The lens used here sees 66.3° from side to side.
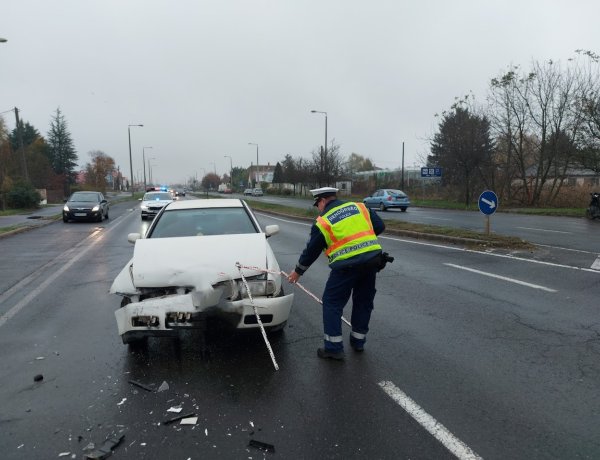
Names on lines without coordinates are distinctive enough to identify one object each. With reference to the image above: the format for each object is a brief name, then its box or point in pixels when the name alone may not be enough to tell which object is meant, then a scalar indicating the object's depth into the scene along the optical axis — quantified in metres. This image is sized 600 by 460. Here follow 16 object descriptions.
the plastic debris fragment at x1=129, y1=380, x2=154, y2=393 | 3.79
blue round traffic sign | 12.38
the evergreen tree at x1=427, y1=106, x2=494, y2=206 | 32.69
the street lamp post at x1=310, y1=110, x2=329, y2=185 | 36.96
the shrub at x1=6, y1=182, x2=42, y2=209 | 32.44
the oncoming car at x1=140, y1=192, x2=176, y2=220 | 23.59
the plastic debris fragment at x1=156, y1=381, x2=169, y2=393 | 3.78
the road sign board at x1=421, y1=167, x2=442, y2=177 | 37.16
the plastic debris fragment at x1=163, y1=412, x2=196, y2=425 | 3.27
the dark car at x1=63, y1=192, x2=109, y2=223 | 21.67
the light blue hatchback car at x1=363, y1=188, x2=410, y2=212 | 29.36
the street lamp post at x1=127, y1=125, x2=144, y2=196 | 48.50
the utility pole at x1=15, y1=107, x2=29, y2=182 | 31.34
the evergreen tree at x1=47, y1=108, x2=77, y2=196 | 77.75
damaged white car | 4.14
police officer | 4.29
